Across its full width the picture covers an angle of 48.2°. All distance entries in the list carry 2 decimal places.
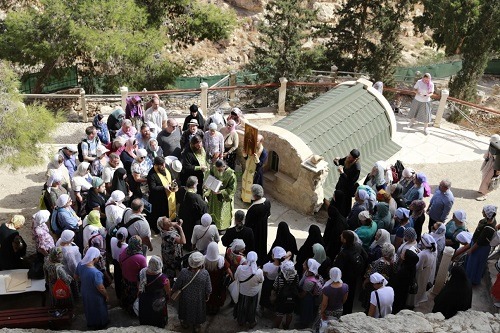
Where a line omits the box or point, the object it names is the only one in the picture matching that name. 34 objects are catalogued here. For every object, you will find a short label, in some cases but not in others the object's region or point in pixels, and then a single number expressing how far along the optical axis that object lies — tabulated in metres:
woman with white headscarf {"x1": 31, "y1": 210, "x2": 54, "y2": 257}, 7.92
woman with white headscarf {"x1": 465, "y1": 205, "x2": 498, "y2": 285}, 8.32
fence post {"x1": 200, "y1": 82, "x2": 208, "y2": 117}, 14.27
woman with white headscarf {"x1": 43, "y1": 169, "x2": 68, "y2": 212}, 8.80
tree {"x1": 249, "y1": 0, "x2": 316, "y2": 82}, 20.02
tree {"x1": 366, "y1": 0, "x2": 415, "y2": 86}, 20.88
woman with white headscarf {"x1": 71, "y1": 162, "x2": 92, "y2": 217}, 9.23
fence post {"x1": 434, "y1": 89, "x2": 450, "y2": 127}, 14.40
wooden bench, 7.40
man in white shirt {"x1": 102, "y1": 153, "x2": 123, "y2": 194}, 9.30
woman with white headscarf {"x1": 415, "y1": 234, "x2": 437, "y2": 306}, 7.87
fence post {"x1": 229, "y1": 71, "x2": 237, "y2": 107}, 16.83
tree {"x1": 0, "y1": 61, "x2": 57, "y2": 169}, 9.66
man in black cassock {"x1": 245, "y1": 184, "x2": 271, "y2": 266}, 8.62
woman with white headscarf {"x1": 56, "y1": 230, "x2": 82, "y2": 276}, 7.53
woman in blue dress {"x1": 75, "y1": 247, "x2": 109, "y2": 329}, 7.24
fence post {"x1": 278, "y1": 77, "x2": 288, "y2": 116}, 15.24
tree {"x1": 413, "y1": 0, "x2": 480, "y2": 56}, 27.79
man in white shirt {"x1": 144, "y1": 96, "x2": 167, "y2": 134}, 11.32
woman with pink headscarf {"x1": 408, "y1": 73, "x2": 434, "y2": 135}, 13.81
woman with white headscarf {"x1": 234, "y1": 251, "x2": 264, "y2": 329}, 7.32
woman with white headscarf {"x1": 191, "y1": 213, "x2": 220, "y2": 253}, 8.12
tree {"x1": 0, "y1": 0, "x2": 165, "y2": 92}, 16.97
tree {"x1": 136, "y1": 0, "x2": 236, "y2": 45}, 20.73
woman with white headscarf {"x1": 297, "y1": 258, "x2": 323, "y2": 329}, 7.39
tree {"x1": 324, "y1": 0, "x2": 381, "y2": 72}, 21.88
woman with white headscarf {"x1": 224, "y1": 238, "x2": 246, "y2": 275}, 7.73
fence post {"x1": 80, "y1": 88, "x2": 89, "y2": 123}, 13.86
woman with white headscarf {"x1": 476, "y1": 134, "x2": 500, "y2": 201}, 10.98
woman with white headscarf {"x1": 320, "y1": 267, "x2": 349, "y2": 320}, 7.09
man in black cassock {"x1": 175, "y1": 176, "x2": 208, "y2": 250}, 8.82
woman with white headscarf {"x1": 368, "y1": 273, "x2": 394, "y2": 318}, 7.14
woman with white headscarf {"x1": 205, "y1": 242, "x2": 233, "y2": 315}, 7.54
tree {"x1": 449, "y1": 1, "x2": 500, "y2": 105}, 19.14
